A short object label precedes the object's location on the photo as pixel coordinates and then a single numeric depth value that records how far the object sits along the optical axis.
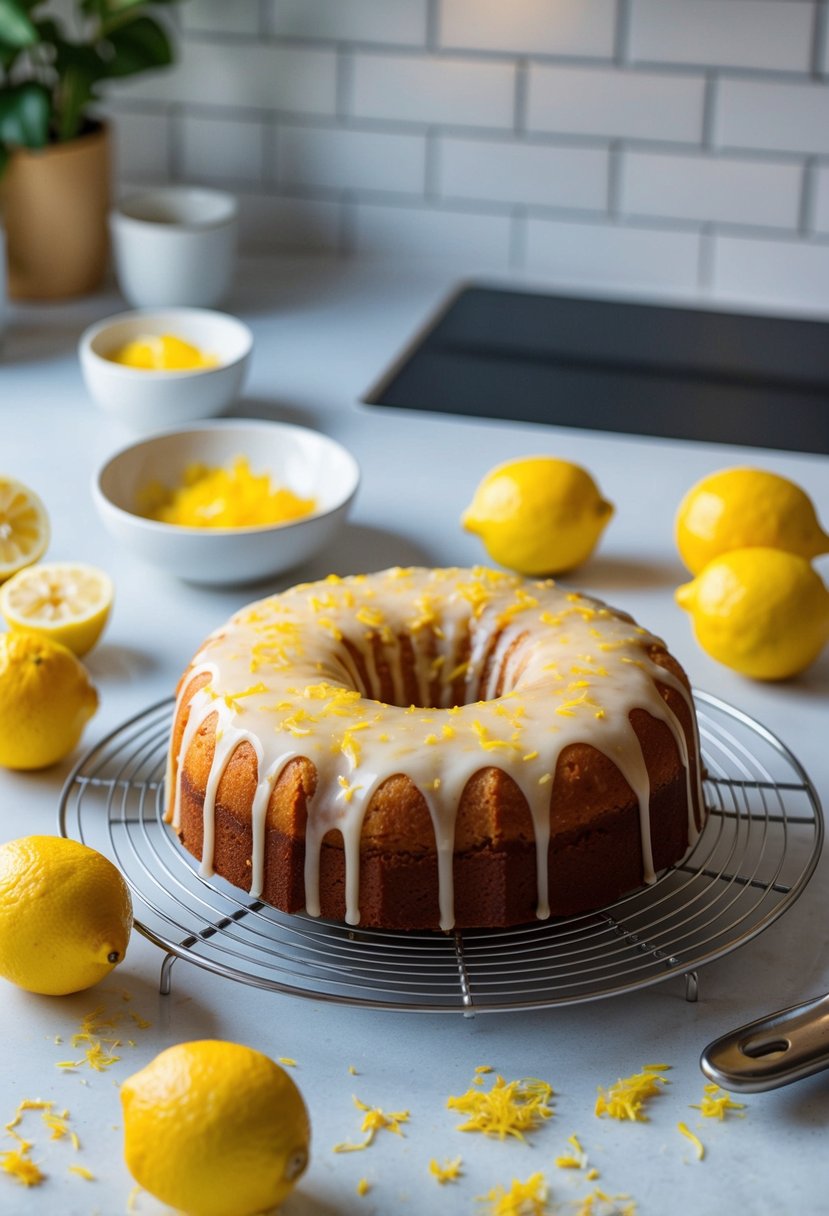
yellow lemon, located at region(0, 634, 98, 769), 1.12
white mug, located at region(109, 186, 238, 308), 1.99
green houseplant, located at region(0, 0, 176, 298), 1.94
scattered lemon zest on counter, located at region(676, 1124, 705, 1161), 0.83
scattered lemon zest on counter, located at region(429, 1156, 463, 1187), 0.81
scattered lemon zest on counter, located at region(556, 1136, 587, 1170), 0.82
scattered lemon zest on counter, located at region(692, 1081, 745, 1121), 0.85
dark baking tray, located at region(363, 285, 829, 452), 1.80
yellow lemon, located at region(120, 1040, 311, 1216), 0.75
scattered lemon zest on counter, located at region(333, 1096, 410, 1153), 0.84
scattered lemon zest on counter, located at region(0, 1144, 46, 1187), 0.81
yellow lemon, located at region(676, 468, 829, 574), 1.38
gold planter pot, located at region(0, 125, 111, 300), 2.02
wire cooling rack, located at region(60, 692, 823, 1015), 0.91
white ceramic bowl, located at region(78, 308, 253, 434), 1.68
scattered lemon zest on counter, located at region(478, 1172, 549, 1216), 0.79
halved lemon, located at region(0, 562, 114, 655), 1.27
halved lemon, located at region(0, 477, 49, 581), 1.38
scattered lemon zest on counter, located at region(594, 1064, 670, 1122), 0.86
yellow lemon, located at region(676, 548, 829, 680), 1.26
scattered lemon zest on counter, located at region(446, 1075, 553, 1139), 0.84
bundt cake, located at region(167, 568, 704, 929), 0.93
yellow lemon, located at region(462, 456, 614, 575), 1.42
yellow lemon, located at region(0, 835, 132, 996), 0.90
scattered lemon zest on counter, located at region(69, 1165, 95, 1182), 0.81
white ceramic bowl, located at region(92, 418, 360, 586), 1.37
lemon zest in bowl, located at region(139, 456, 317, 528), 1.45
